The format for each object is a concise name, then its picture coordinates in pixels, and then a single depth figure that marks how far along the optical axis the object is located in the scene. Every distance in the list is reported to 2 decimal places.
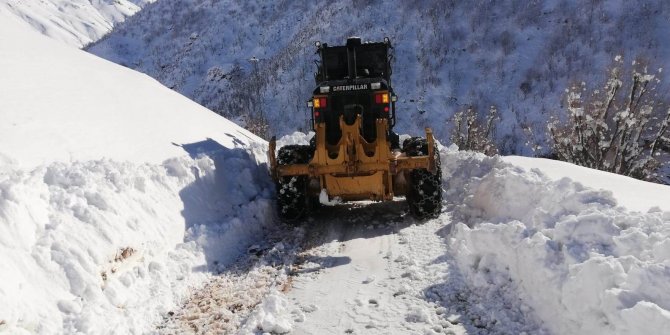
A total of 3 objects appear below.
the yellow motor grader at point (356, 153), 7.65
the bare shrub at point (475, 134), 31.11
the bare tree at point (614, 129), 17.77
